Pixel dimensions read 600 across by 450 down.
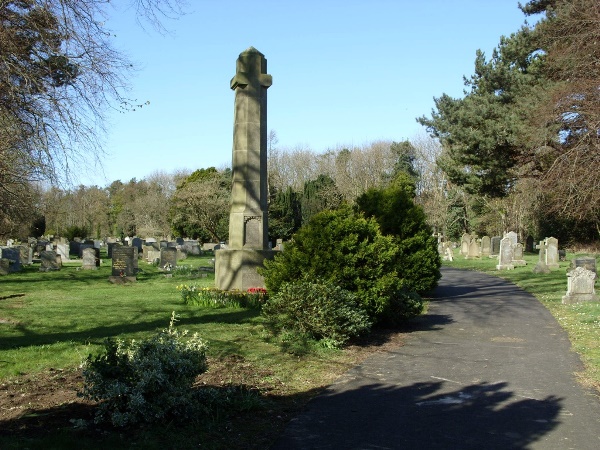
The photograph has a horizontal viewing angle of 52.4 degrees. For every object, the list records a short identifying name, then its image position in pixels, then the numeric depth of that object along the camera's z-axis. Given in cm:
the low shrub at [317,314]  962
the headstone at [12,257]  2587
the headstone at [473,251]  4347
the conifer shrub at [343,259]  1070
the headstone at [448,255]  4132
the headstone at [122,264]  2083
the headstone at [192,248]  4516
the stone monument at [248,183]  1505
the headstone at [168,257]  2734
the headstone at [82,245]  3743
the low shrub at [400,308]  1199
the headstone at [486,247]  4470
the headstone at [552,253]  2928
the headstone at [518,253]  3506
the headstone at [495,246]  4353
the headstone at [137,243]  3953
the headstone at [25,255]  2969
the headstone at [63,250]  3316
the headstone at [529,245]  5068
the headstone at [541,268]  2727
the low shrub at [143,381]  536
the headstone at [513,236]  3925
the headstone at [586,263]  2059
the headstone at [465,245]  4528
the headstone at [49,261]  2606
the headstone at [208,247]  5090
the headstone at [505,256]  3058
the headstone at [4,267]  2436
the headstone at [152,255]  3388
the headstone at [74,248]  4072
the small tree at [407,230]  1653
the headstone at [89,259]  2708
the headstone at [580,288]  1678
